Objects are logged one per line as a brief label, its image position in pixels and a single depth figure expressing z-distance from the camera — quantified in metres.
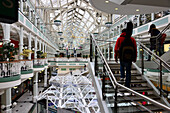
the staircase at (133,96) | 2.19
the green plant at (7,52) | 6.54
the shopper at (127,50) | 3.54
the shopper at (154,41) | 5.70
